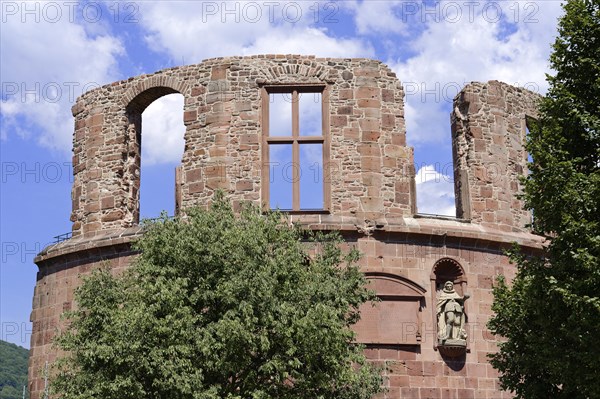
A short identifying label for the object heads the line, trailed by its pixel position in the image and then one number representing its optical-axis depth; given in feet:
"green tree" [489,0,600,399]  49.60
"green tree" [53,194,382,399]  53.78
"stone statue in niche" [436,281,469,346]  73.51
